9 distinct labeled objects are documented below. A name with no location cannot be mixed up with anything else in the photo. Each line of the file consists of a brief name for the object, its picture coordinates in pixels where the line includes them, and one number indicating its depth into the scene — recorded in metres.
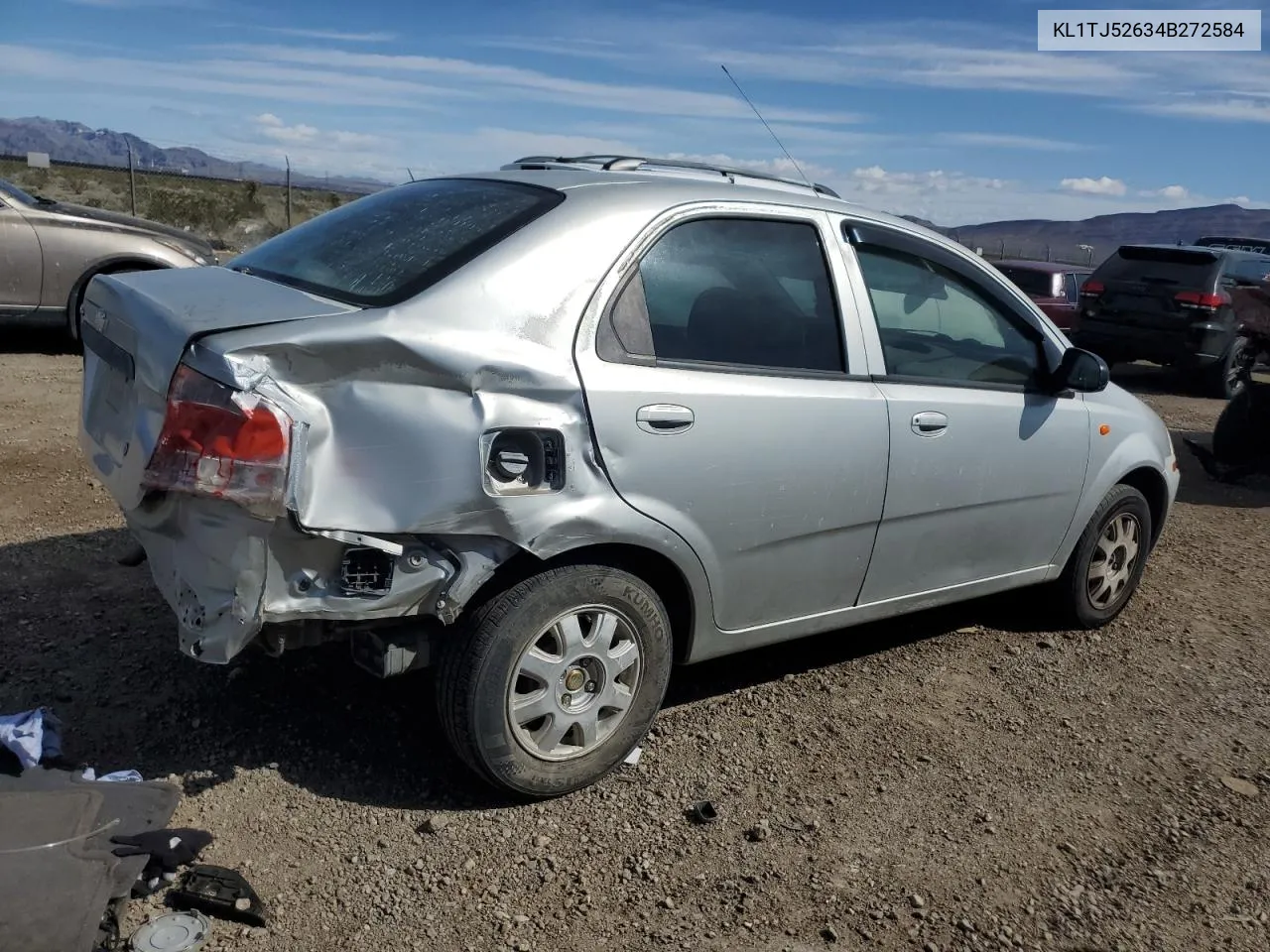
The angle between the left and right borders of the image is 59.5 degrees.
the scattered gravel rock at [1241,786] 3.72
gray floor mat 2.45
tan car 8.80
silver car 2.79
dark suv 12.30
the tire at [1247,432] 8.58
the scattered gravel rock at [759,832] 3.23
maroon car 13.98
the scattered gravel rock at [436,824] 3.14
